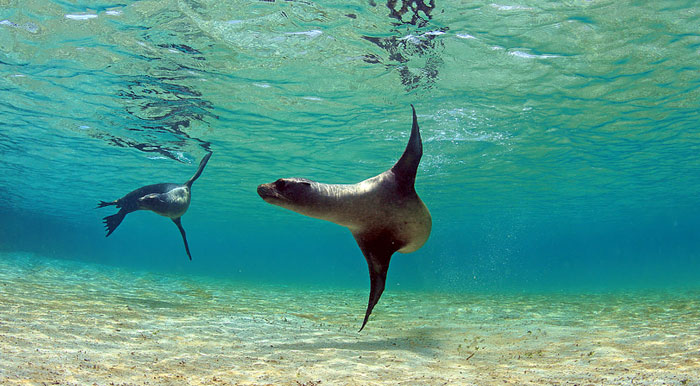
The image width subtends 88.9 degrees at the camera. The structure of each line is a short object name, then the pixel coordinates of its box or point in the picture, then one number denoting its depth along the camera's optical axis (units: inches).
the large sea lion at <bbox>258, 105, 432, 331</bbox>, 153.2
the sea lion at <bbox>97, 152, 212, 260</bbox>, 364.8
